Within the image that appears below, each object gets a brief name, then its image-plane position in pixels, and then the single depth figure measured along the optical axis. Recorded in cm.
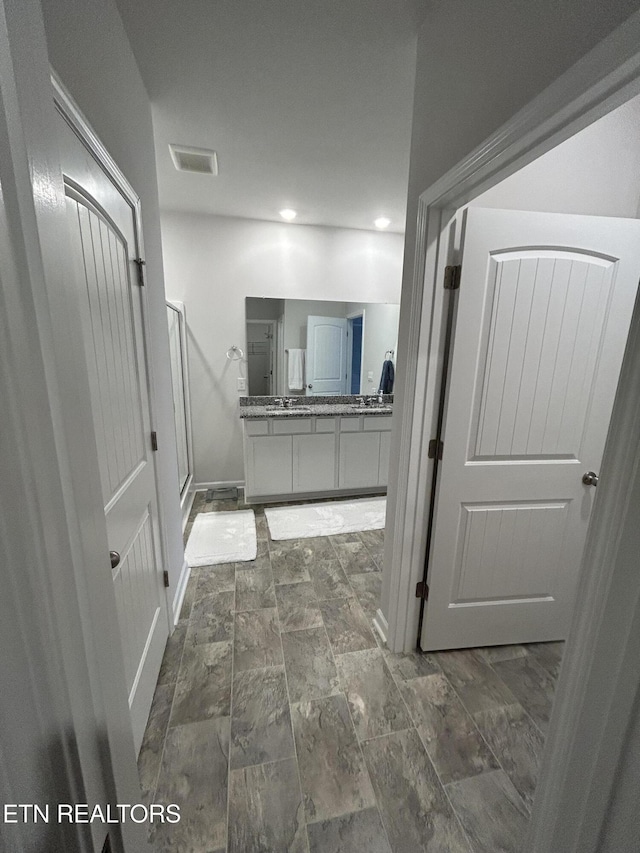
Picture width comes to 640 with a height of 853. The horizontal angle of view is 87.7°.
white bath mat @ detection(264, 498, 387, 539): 275
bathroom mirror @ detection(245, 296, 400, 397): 334
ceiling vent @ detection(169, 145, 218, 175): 199
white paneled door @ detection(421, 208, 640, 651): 128
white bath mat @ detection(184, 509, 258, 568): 237
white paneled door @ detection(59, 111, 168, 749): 92
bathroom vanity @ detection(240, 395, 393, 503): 299
